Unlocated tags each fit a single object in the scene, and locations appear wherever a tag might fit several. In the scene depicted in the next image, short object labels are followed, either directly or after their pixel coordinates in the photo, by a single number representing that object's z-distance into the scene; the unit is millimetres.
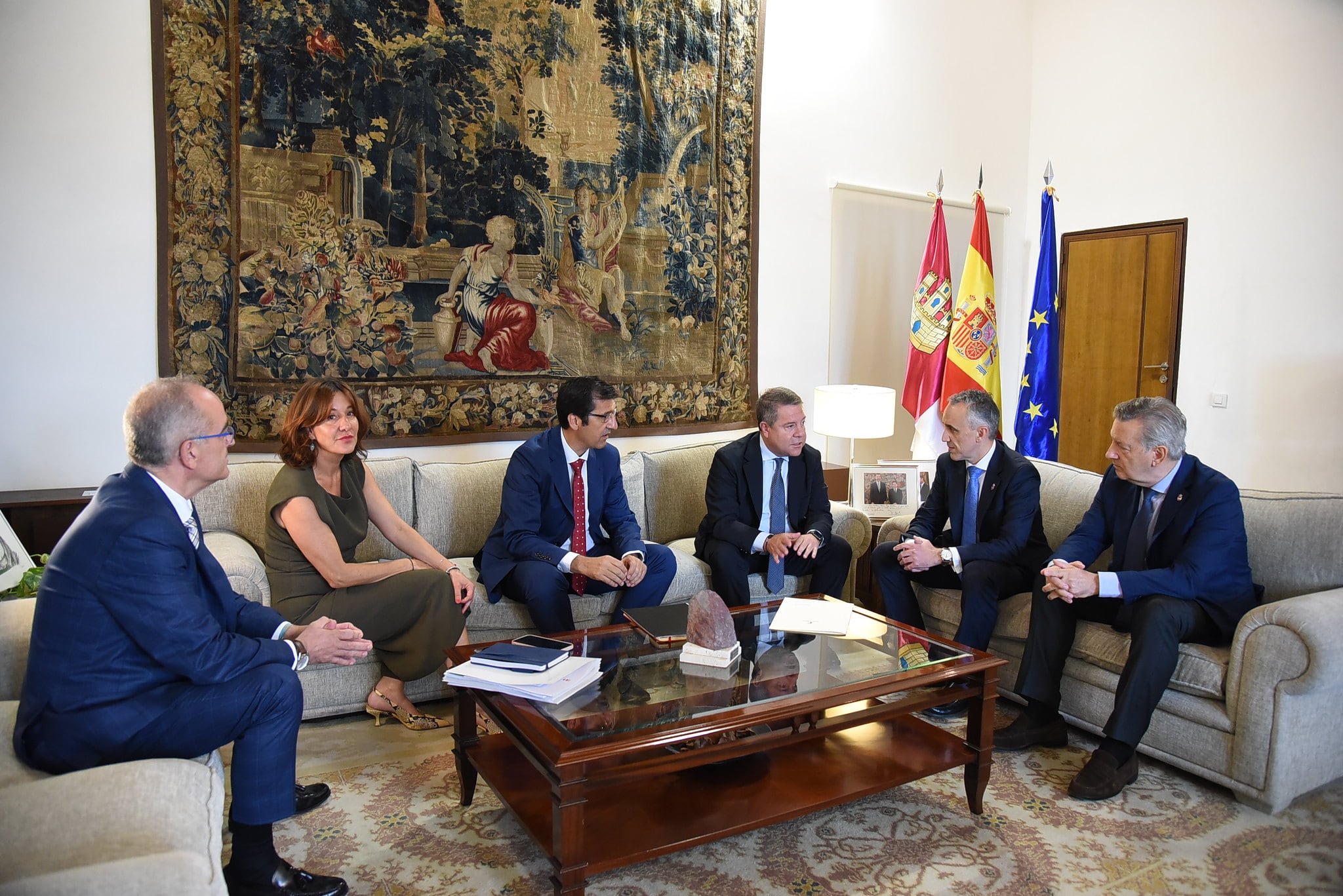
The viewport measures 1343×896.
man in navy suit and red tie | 3156
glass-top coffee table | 1928
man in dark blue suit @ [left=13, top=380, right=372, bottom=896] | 1729
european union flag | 5156
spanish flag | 4938
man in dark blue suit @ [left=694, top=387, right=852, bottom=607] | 3486
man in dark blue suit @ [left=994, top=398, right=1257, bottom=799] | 2570
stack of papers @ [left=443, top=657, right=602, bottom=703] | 2113
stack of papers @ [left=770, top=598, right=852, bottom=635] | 2656
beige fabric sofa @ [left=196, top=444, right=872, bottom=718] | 2994
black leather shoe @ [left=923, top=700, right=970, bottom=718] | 3076
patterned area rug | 2121
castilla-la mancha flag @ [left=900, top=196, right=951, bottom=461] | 4957
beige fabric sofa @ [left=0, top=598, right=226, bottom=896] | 1418
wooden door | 5758
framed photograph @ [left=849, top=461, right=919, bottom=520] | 4363
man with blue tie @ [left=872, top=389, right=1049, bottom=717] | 3107
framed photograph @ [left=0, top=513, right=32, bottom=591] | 2484
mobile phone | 2414
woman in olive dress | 2818
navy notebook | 2178
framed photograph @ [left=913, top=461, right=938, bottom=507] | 4363
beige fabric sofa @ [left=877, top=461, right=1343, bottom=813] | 2369
